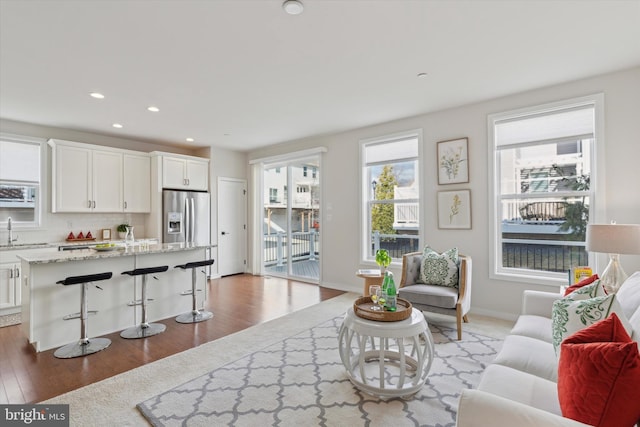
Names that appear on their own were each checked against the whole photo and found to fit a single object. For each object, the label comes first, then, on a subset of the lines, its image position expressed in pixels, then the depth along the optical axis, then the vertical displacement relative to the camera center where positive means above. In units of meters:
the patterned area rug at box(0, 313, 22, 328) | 3.80 -1.25
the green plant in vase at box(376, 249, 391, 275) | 2.73 -0.37
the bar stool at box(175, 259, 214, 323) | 3.81 -1.15
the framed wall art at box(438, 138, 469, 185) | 4.07 +0.71
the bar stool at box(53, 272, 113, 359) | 2.89 -1.06
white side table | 2.11 -0.97
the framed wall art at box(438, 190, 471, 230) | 4.05 +0.08
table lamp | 2.54 -0.24
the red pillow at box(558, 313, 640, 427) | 1.04 -0.58
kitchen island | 2.97 -0.78
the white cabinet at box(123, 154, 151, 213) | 5.44 +0.61
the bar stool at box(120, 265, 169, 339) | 3.35 -1.17
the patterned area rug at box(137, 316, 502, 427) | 1.95 -1.23
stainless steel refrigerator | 5.64 +0.01
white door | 6.44 -0.18
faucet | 4.43 -0.15
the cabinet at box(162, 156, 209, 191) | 5.71 +0.83
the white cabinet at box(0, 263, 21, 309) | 4.00 -0.84
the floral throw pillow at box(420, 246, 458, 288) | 3.58 -0.61
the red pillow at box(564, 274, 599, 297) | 2.11 -0.47
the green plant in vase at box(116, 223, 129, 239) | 5.54 -0.21
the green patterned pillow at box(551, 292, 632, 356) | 1.54 -0.51
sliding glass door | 6.02 -0.03
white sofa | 1.13 -0.81
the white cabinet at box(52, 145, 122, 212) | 4.73 +0.60
